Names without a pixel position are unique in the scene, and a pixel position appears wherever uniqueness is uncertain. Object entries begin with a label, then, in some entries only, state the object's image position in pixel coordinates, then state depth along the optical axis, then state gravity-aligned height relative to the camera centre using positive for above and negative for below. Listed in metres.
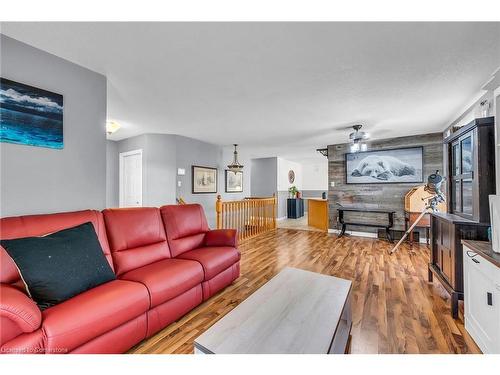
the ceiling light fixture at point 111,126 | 3.40 +1.00
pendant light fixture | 5.57 +0.61
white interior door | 4.73 +0.26
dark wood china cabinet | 1.92 -0.11
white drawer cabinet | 1.41 -0.80
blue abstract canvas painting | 1.67 +0.62
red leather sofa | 1.15 -0.70
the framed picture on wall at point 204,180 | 5.28 +0.26
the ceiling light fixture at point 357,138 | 3.95 +0.95
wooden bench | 4.72 -0.70
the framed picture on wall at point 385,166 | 4.81 +0.55
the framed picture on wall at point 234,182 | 6.48 +0.25
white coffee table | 1.09 -0.77
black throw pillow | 1.32 -0.49
